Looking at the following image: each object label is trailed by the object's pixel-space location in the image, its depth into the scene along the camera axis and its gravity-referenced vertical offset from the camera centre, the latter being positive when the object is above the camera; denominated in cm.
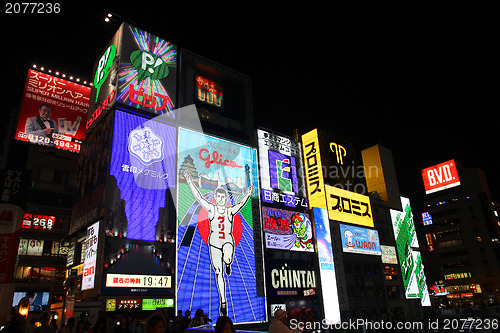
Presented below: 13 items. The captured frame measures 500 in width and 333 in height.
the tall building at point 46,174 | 3231 +1345
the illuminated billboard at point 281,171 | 3084 +1093
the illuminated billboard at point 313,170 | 3462 +1174
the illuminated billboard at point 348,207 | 3562 +873
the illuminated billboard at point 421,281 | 4406 +94
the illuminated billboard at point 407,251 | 4299 +464
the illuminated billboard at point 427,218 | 8919 +1699
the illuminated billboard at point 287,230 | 2905 +535
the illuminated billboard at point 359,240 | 3584 +523
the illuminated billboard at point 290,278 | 2772 +134
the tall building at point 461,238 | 7506 +1048
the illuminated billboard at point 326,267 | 3069 +223
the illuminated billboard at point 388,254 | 4078 +401
